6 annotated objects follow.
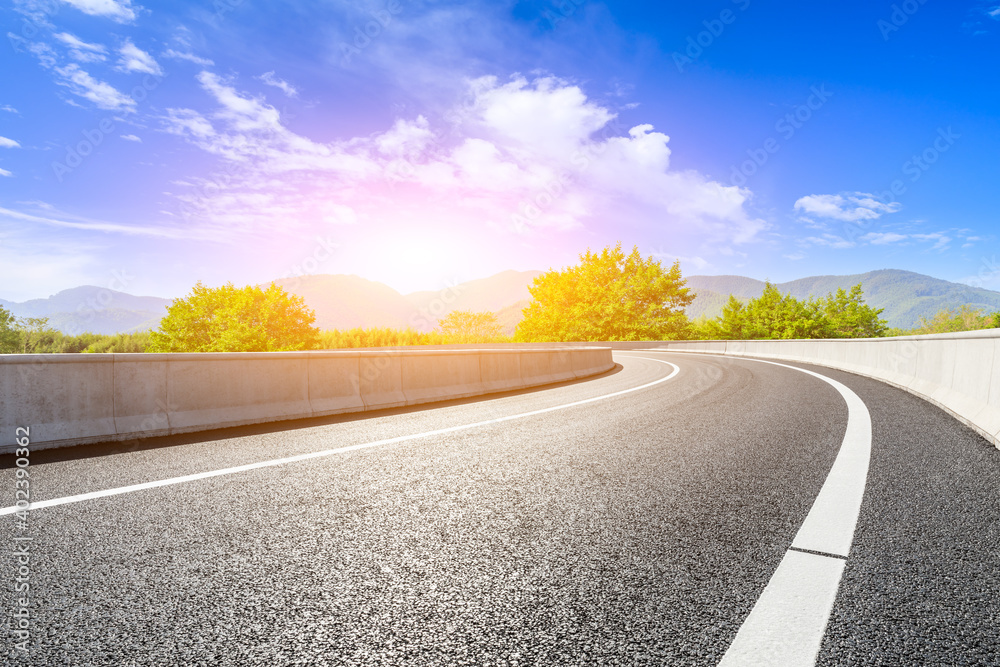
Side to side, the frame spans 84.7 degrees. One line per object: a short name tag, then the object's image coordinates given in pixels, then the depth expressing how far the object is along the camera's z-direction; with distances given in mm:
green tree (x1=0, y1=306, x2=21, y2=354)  76625
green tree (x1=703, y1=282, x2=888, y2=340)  83875
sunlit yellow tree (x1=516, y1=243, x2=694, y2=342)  66000
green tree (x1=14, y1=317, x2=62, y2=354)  80000
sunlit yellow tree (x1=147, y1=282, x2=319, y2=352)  71938
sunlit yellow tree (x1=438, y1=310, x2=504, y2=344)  122750
